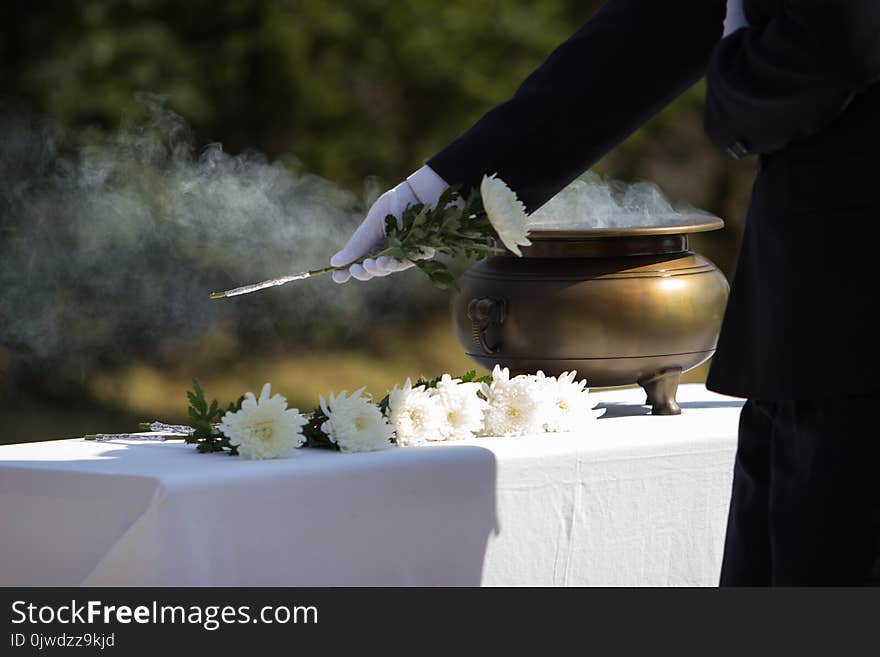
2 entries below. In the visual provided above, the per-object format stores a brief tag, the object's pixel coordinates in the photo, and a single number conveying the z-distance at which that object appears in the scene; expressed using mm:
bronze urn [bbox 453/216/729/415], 4727
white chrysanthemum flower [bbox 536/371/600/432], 4402
